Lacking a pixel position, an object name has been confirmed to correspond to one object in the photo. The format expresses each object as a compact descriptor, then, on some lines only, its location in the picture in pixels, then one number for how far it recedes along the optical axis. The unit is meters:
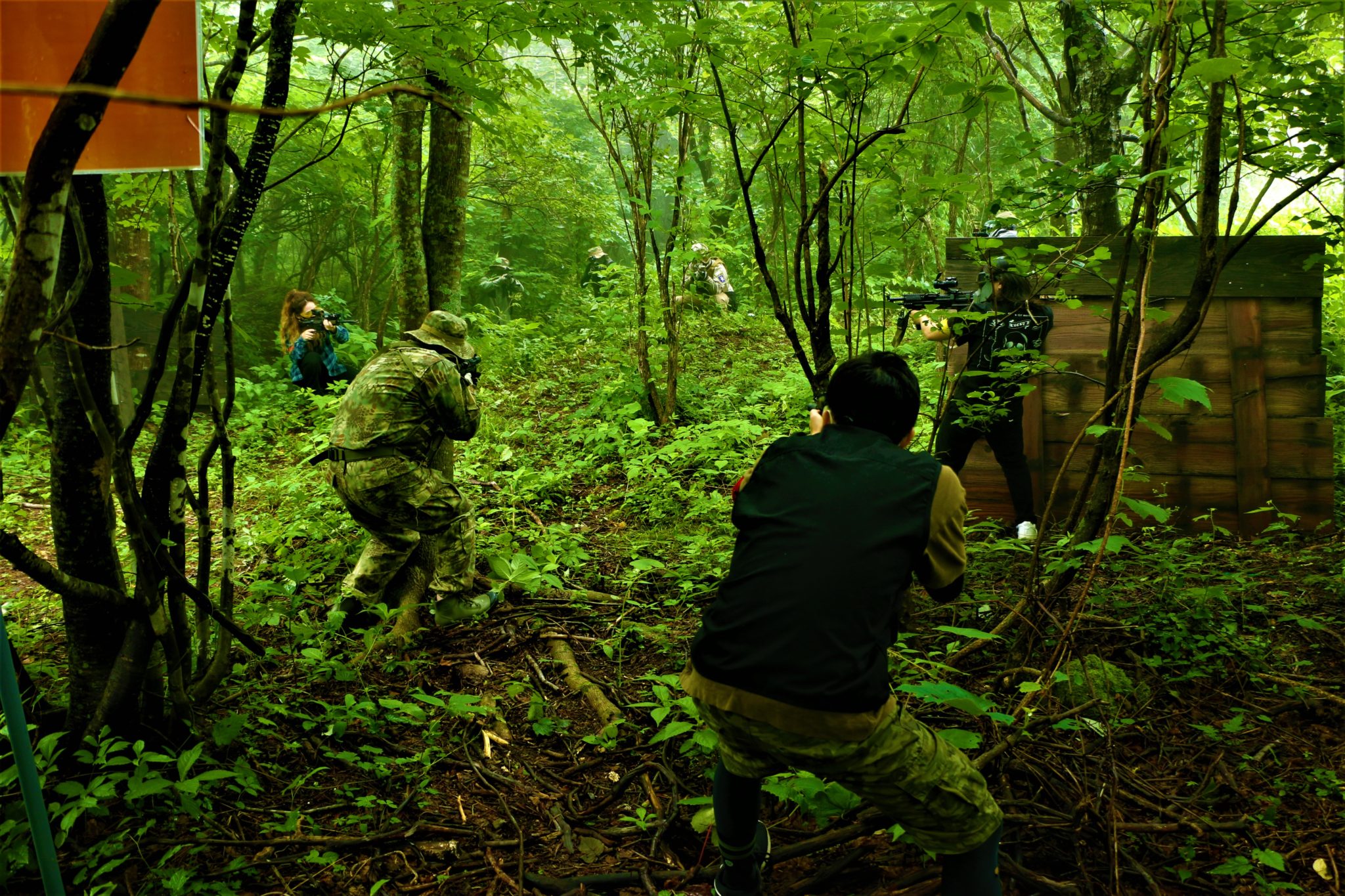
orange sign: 1.57
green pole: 1.40
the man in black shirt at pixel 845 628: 1.97
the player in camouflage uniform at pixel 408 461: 4.46
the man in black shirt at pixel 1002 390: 4.65
